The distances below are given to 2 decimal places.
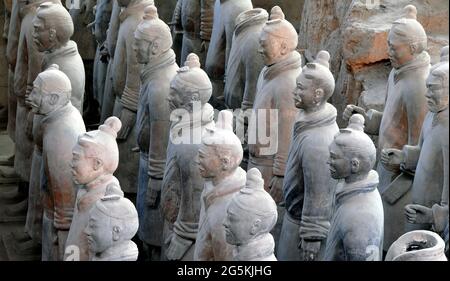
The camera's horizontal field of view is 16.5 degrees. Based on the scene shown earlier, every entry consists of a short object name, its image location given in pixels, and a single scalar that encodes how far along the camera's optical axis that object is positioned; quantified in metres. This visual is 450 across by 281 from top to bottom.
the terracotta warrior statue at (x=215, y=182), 7.18
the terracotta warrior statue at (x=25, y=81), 10.21
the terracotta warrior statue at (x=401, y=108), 8.21
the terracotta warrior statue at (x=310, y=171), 7.79
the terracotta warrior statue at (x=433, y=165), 7.59
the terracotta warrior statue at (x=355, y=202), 7.00
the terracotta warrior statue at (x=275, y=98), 8.57
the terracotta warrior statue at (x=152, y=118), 8.93
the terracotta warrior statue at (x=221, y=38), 9.99
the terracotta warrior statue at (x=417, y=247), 6.42
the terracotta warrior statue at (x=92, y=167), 7.45
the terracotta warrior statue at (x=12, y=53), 10.95
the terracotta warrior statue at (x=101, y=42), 11.41
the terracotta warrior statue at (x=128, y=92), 9.88
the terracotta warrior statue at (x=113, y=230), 6.85
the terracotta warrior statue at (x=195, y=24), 10.79
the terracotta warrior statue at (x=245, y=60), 9.39
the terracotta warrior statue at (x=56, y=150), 8.16
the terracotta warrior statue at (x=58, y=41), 9.61
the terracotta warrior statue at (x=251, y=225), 6.69
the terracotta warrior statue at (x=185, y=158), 8.05
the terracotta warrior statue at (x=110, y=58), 10.63
